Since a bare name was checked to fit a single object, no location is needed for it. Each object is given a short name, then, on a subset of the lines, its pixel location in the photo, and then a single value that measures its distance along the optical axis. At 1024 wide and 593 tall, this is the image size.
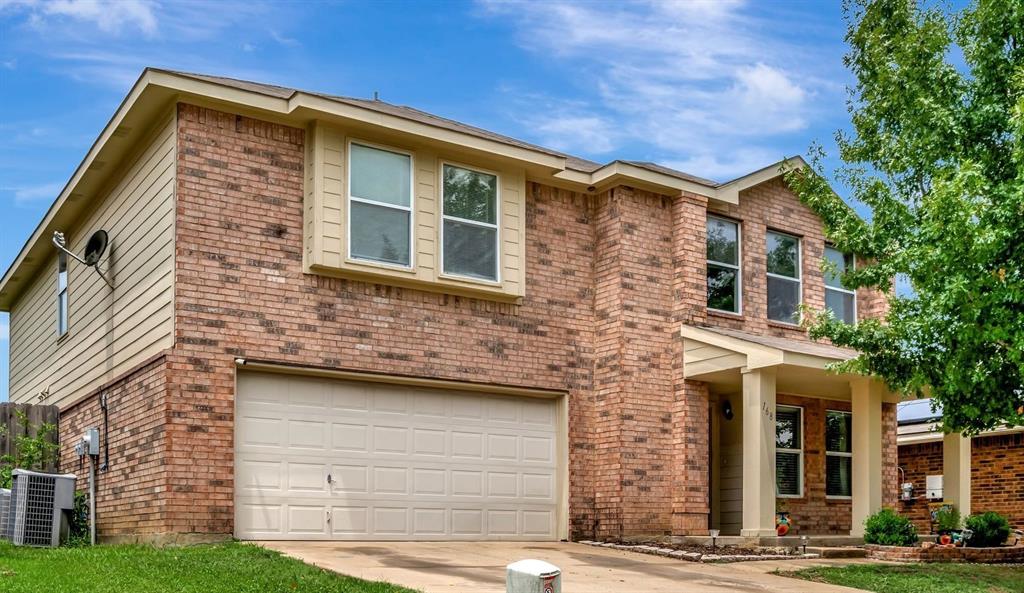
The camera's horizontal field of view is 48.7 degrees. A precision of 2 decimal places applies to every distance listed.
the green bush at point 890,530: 15.57
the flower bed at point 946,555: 15.15
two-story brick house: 14.07
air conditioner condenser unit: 14.27
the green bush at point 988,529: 16.34
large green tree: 12.30
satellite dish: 16.75
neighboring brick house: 21.25
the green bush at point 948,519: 17.23
